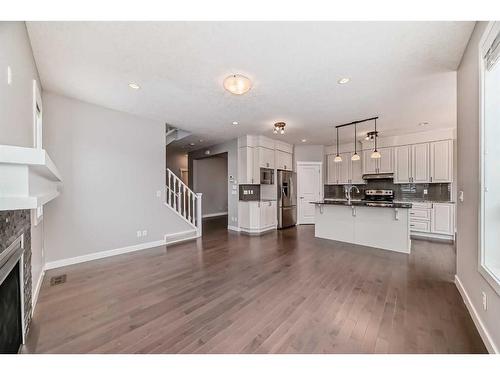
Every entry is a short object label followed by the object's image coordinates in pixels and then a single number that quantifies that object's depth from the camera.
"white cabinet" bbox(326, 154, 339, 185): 6.70
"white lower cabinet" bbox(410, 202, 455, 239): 4.71
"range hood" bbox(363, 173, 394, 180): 5.68
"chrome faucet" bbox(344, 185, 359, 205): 6.48
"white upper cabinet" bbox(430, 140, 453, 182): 4.85
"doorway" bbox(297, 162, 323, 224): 6.74
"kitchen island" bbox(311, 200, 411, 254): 3.76
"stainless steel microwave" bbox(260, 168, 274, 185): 5.90
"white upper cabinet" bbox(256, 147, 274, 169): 5.70
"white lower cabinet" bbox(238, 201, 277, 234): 5.55
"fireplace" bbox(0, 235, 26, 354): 1.22
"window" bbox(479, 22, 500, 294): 1.63
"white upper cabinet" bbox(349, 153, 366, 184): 6.26
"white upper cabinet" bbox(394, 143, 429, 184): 5.16
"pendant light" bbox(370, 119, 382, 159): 4.52
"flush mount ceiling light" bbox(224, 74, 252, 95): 2.43
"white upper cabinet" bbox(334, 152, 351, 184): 6.46
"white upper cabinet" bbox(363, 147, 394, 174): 5.66
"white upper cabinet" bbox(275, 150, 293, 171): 6.24
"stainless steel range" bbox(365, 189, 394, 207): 5.74
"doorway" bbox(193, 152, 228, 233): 8.23
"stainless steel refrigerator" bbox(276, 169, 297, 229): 6.05
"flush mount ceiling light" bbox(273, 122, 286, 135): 4.40
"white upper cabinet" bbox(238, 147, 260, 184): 5.62
